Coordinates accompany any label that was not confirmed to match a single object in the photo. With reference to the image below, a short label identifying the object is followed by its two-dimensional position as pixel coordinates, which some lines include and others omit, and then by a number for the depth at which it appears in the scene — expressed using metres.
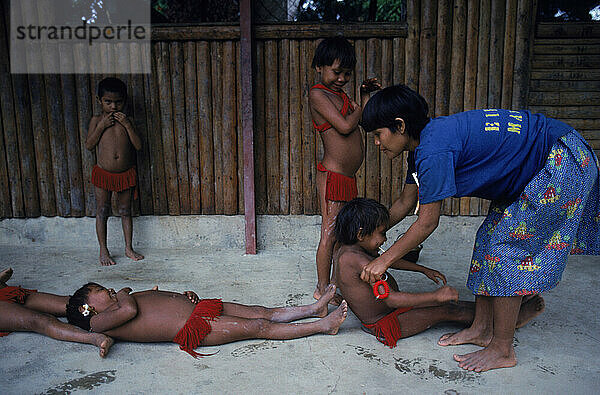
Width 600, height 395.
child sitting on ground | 2.56
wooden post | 4.08
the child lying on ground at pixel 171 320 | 2.47
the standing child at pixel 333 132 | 3.05
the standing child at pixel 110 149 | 4.10
